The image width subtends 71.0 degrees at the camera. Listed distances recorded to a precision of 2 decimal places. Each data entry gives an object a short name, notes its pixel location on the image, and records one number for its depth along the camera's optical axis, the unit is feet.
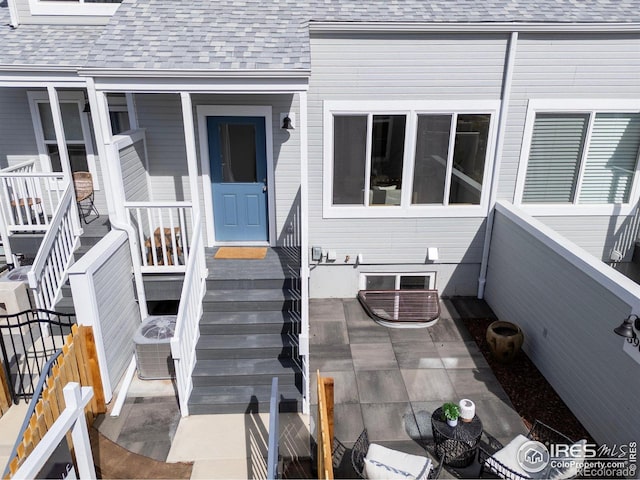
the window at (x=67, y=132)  26.07
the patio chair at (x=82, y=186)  26.30
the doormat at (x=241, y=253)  23.85
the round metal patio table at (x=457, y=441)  15.61
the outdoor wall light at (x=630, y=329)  14.65
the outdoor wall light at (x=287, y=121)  23.59
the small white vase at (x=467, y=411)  16.22
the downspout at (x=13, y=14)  26.00
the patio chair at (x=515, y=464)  14.26
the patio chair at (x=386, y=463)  13.78
